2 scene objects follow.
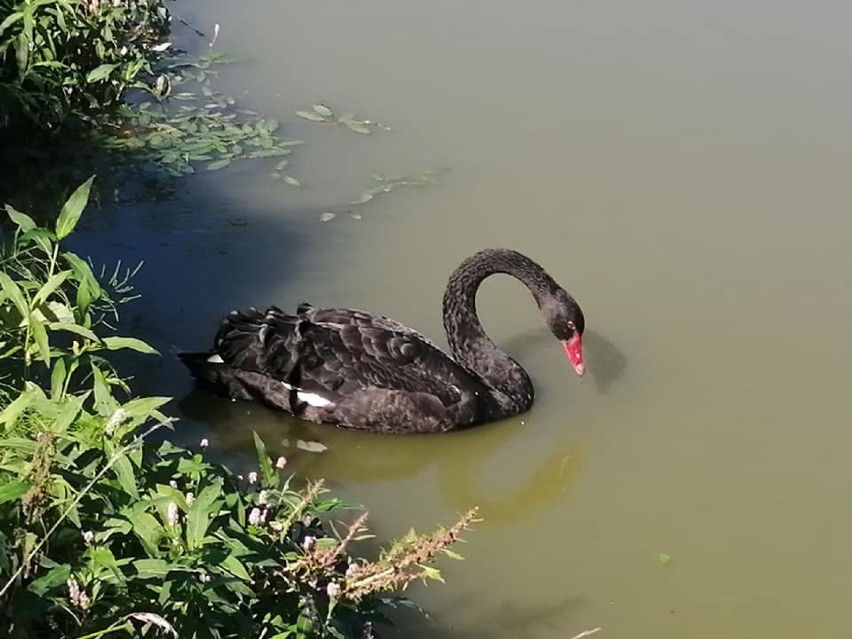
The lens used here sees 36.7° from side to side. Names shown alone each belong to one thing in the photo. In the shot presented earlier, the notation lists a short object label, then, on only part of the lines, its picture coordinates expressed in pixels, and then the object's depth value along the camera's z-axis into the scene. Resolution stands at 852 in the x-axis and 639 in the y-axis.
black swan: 4.65
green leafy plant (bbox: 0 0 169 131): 5.54
